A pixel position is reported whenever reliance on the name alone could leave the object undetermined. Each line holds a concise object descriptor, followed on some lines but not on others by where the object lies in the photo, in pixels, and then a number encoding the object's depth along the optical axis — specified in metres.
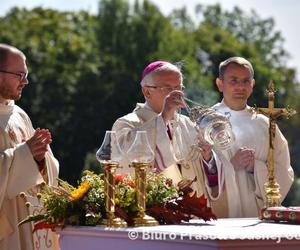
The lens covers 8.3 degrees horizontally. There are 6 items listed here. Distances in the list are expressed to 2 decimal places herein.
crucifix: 13.99
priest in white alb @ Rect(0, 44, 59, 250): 14.82
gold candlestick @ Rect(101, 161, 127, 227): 12.08
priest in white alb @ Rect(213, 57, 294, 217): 15.89
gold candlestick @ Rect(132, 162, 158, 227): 12.16
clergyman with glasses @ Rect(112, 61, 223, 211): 15.06
